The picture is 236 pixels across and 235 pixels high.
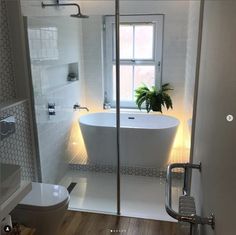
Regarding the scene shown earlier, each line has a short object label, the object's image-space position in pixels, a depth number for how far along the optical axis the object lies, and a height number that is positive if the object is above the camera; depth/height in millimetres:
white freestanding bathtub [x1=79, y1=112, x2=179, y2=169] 3193 -1137
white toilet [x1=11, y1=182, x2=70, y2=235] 1943 -1158
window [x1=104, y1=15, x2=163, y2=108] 3596 -52
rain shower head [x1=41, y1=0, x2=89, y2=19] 2650 +469
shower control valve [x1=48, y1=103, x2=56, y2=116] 2827 -619
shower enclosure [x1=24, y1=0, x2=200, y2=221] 2732 -563
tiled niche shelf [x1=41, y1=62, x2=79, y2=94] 2811 -306
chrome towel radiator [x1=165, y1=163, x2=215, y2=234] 965 -614
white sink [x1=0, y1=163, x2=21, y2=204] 1333 -665
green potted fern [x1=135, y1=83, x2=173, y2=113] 3588 -645
